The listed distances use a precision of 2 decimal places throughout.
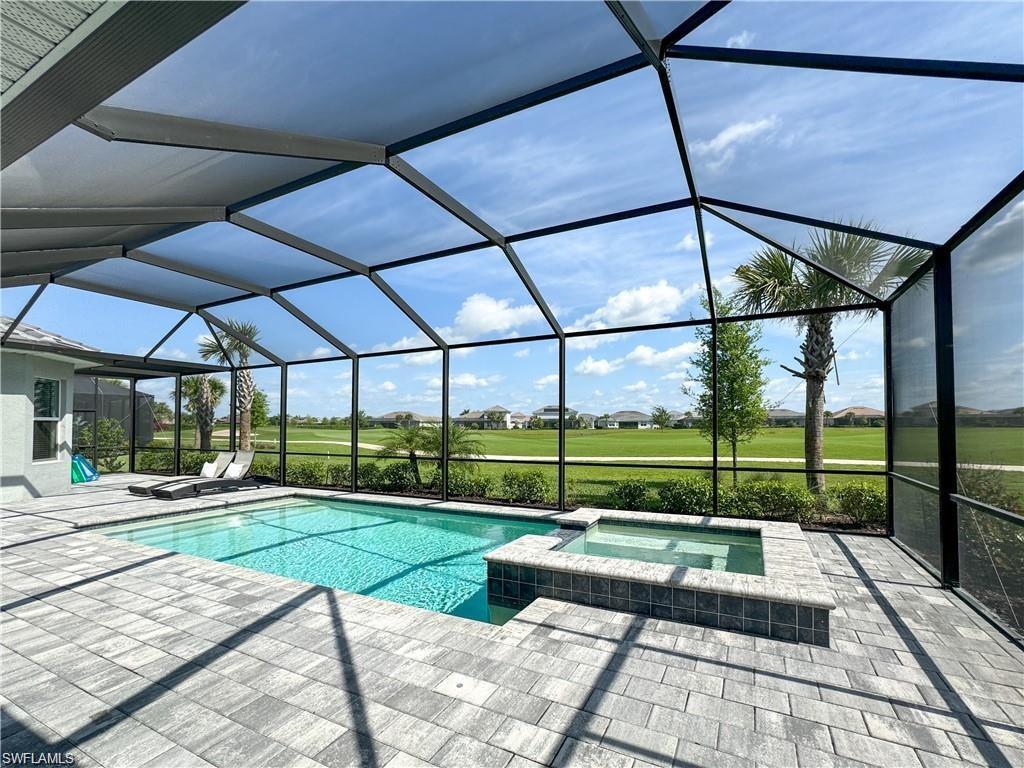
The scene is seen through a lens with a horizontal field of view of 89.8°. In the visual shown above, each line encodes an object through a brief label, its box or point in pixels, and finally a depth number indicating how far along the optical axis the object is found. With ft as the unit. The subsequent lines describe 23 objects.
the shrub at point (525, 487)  31.76
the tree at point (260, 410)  73.51
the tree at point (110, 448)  49.73
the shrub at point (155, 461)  47.78
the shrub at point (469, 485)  33.65
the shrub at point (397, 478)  36.06
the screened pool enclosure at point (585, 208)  10.18
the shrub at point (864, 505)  24.81
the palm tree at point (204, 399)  62.18
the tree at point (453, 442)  42.50
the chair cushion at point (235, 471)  36.62
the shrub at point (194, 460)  46.52
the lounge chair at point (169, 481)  32.30
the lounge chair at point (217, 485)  30.96
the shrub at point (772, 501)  26.66
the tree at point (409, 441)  42.27
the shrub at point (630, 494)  30.41
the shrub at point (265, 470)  45.22
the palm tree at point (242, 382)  54.50
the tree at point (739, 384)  41.63
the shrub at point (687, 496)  29.14
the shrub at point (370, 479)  36.68
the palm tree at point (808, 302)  28.94
